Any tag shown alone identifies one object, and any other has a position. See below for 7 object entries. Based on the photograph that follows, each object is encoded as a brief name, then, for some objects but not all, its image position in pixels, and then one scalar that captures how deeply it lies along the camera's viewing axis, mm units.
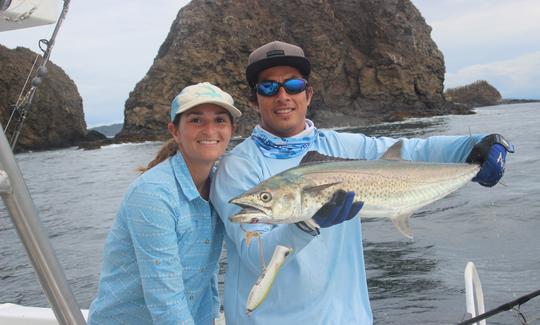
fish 2404
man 2879
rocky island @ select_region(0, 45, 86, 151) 73425
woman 2732
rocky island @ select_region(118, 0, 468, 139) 71062
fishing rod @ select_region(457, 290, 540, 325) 2862
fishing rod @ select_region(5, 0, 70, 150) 3961
